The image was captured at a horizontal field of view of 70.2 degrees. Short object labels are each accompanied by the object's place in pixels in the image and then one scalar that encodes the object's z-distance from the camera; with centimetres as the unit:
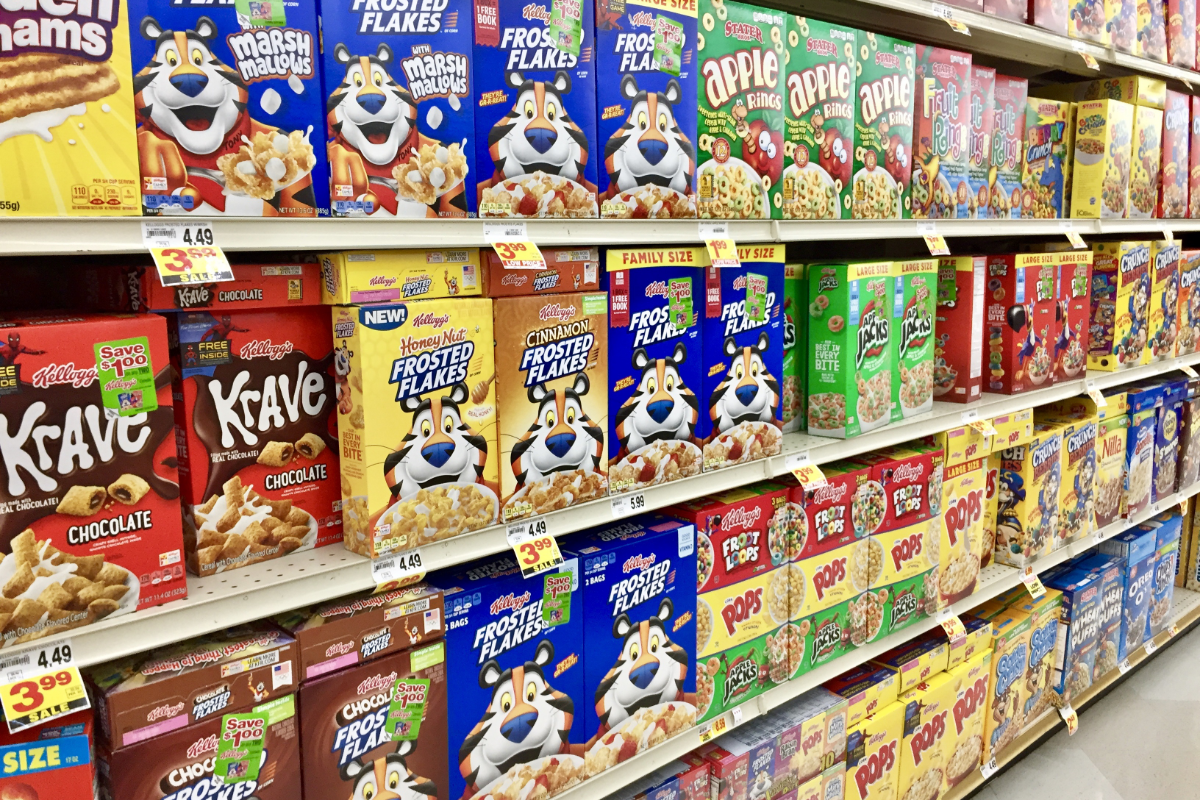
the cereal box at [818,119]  184
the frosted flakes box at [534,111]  134
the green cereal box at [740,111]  167
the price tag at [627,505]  159
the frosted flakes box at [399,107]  119
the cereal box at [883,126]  200
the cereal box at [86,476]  99
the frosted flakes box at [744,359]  174
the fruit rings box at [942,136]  217
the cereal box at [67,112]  95
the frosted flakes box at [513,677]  141
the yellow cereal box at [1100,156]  269
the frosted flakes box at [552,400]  143
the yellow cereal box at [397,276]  124
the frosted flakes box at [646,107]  149
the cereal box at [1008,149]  242
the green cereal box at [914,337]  215
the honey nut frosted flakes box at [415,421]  126
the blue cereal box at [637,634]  160
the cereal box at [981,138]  232
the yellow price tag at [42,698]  96
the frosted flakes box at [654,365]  158
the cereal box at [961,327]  243
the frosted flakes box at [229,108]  105
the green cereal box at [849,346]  200
